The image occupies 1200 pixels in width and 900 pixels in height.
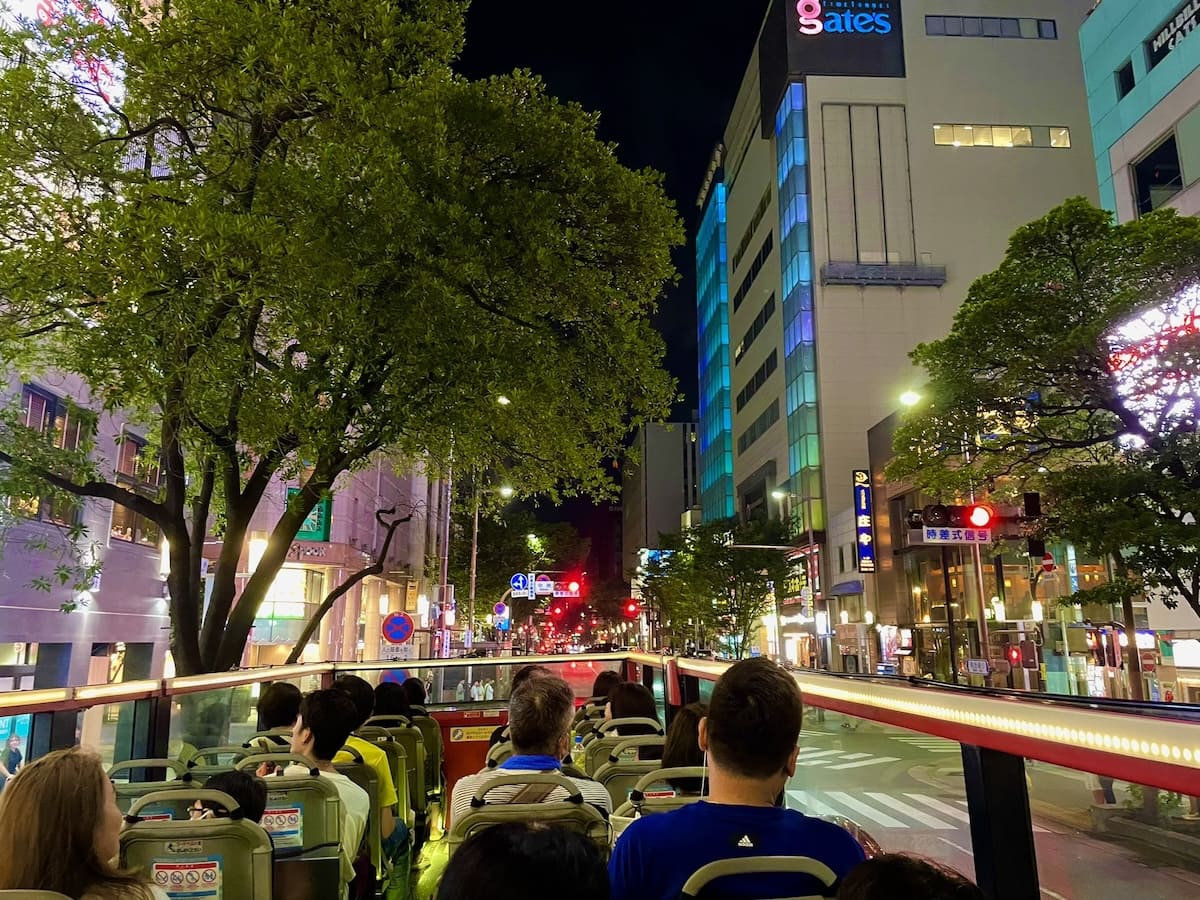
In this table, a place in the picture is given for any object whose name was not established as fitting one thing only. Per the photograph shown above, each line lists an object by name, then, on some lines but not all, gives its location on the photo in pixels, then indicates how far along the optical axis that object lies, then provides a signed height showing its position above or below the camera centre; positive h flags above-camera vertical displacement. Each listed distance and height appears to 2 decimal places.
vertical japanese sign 42.22 +4.03
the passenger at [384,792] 5.34 -1.21
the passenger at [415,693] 9.64 -1.02
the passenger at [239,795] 3.70 -0.83
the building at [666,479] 132.50 +19.78
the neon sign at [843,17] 58.84 +41.04
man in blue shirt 2.27 -0.61
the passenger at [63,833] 2.34 -0.64
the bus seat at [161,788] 3.89 -0.87
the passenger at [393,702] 8.22 -0.94
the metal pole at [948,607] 34.88 -0.25
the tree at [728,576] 48.09 +1.53
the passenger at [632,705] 6.55 -0.80
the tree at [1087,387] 15.00 +4.20
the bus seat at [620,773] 4.48 -0.91
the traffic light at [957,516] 17.88 +1.80
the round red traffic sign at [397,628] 18.45 -0.49
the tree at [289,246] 8.70 +3.92
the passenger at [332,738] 4.53 -0.72
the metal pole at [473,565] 38.49 +1.83
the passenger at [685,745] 4.42 -0.75
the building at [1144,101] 20.94 +13.38
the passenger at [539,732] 3.74 -0.63
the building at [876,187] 53.38 +28.11
